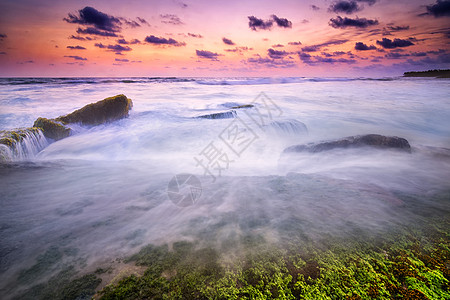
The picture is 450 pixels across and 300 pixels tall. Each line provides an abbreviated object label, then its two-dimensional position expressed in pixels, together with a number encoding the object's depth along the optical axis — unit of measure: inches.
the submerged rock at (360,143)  233.5
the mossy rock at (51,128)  291.4
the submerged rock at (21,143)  208.7
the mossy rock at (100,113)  346.9
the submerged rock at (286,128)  359.6
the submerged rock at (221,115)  418.3
